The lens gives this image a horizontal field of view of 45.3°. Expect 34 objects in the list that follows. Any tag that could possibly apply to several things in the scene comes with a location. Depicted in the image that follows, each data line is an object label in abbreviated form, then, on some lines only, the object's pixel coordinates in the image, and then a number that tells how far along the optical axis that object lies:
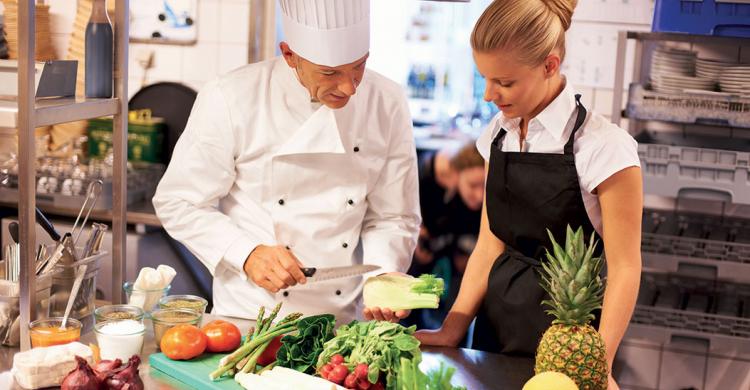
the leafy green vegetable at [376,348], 1.86
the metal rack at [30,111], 1.93
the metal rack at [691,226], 3.63
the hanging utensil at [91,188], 2.25
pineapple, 1.81
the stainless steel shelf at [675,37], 3.75
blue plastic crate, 3.62
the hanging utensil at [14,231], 2.14
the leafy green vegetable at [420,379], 1.63
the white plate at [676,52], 3.79
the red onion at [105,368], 1.82
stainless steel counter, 1.97
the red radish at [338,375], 1.86
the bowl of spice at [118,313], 2.07
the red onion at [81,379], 1.77
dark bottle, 2.31
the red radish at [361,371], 1.85
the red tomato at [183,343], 1.99
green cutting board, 1.91
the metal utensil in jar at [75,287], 2.09
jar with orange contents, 1.99
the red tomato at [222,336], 2.06
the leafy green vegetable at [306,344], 1.97
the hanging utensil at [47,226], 2.19
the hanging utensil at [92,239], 2.24
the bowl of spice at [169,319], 2.10
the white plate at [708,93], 3.62
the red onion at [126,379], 1.81
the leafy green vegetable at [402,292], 2.19
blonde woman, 2.06
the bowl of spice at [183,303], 2.18
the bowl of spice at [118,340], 1.98
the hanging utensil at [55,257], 2.12
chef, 2.52
